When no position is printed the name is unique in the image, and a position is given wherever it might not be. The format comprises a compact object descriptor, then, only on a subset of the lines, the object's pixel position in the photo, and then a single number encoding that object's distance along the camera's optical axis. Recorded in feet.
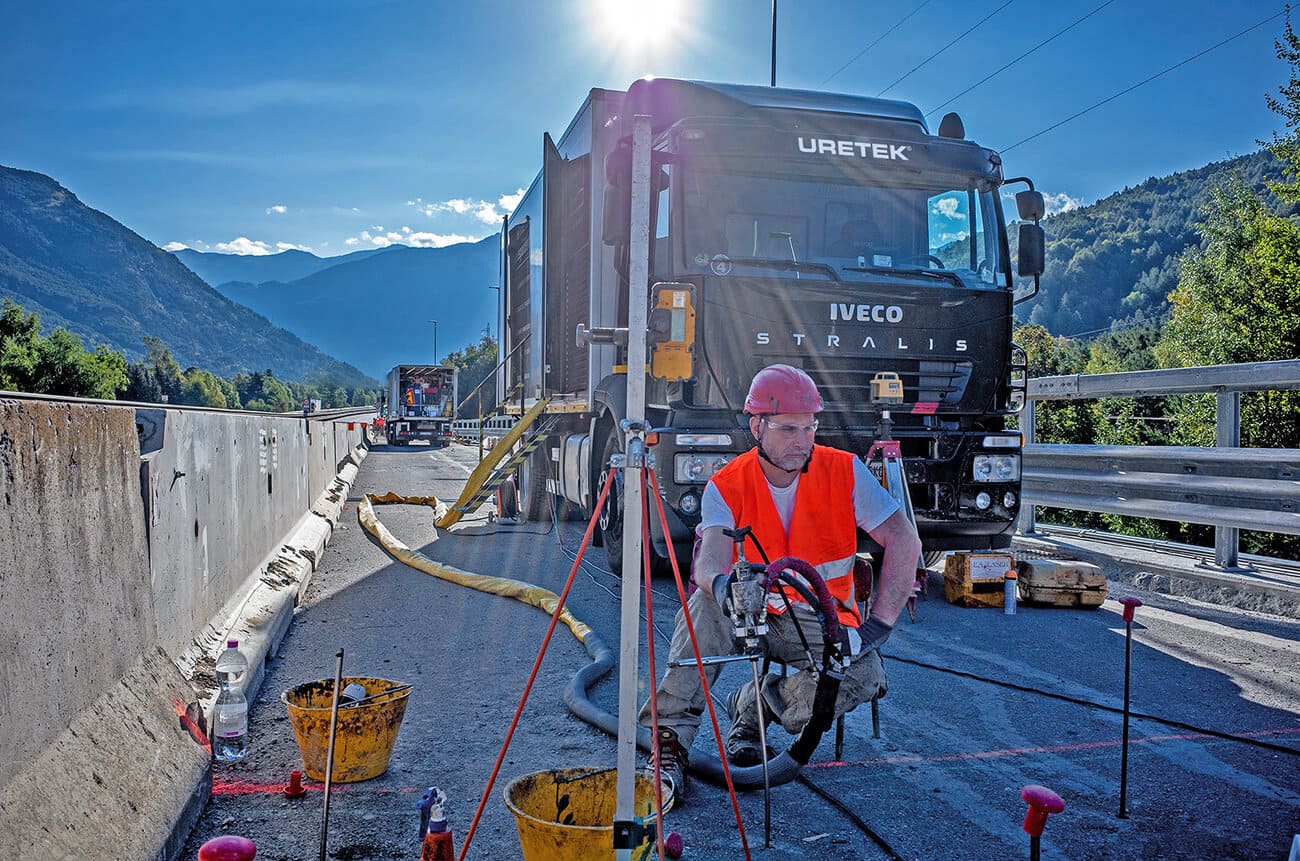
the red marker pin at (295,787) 12.76
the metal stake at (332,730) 10.17
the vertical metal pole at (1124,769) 12.04
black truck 25.23
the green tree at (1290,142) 78.48
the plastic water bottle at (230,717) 14.25
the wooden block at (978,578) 26.11
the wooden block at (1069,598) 26.02
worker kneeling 13.19
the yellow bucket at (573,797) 10.71
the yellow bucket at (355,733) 13.03
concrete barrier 8.69
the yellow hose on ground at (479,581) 23.56
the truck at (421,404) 175.63
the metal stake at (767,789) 11.47
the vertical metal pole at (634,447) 9.93
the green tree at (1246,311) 66.69
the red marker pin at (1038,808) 8.50
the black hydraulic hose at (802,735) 11.33
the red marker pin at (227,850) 7.25
